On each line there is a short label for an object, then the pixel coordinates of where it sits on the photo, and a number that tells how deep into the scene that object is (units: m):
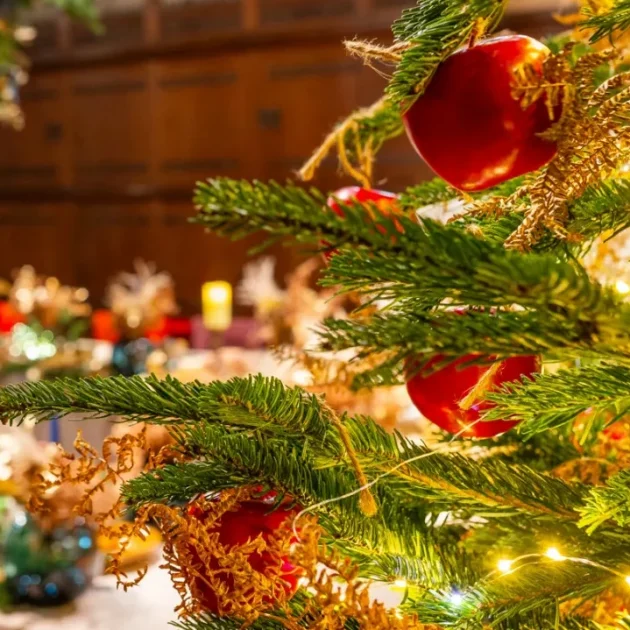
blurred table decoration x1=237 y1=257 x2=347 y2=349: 2.28
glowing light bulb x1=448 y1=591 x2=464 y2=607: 0.40
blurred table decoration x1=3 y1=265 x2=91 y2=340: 2.85
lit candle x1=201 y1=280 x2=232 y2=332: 3.34
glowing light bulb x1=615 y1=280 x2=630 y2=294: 0.60
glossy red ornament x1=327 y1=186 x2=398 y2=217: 0.52
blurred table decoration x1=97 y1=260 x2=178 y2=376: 2.66
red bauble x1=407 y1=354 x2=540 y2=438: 0.42
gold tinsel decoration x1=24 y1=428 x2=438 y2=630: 0.36
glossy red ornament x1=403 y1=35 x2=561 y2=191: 0.34
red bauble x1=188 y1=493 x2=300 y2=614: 0.43
